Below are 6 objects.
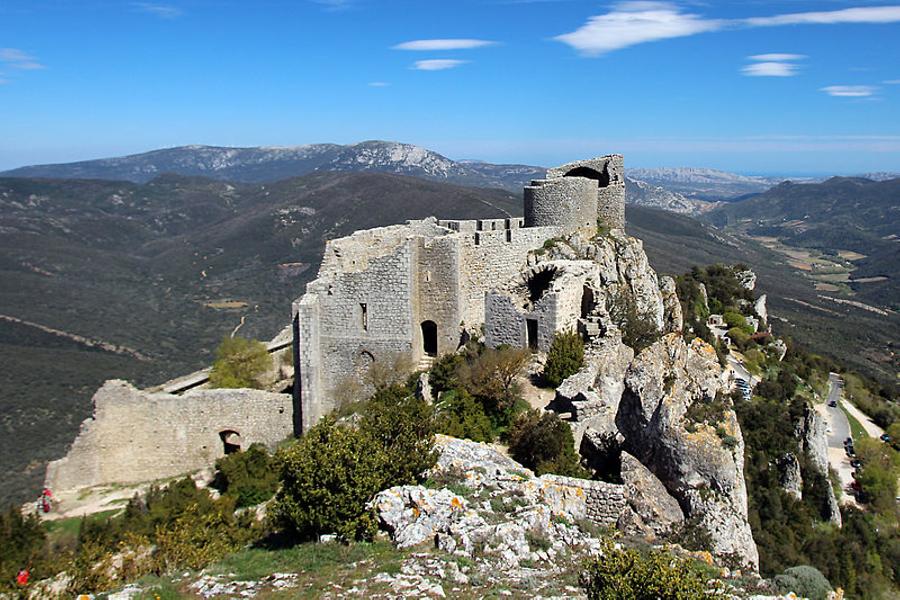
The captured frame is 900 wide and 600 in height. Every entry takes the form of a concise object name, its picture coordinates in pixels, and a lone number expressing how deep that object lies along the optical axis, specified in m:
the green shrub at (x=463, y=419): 16.67
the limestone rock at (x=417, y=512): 11.41
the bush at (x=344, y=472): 11.77
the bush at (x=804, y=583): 11.45
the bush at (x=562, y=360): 19.22
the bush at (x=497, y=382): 18.23
